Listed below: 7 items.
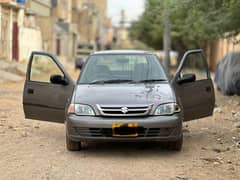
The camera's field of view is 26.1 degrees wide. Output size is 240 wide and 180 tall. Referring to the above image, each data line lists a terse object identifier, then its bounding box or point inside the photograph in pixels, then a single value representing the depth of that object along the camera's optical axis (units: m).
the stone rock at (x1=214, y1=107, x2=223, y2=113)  13.87
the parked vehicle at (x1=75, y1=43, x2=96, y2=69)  52.51
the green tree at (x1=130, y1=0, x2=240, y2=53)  13.00
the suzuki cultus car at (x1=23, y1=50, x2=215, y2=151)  7.57
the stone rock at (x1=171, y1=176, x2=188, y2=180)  6.49
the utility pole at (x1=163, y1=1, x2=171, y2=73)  26.72
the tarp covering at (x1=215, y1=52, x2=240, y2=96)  18.16
